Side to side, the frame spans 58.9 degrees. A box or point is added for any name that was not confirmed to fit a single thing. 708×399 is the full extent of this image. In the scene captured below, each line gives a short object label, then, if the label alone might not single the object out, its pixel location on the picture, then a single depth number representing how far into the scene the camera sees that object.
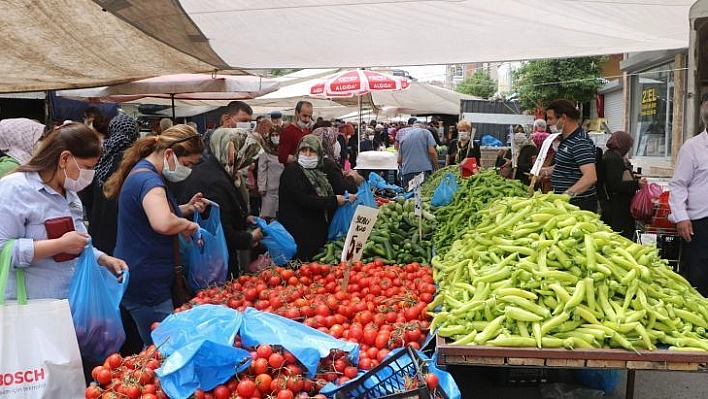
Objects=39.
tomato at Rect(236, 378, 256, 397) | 2.63
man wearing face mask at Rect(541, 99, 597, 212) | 6.07
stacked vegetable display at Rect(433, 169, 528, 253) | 5.77
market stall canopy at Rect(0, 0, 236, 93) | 4.70
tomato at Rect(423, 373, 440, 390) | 2.64
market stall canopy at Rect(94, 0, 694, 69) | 4.96
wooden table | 2.91
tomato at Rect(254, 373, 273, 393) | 2.68
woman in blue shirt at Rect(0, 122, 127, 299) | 3.14
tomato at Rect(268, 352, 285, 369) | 2.75
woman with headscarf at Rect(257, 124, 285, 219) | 8.98
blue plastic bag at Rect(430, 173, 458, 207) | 7.42
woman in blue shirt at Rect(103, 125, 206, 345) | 3.63
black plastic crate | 2.68
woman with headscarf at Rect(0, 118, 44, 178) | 4.54
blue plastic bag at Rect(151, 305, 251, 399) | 2.65
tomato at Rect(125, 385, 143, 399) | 2.67
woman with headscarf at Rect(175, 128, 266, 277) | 4.59
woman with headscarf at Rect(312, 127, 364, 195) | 6.43
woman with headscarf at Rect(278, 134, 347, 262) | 5.67
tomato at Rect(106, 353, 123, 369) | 2.92
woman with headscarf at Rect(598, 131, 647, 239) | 7.39
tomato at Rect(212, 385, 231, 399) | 2.66
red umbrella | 11.04
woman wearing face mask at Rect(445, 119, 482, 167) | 13.11
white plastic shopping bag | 2.81
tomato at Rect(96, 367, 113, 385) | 2.83
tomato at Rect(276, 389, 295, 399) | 2.61
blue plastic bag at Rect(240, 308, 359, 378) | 2.82
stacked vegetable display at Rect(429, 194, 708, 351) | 3.03
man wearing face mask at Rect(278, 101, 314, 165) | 8.68
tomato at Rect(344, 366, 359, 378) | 2.89
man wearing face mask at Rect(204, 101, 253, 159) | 6.41
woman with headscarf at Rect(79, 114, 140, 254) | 4.58
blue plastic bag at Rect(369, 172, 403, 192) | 9.77
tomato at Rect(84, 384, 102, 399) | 2.73
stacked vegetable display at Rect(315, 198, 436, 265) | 5.53
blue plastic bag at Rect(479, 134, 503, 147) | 18.94
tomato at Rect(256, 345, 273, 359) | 2.80
